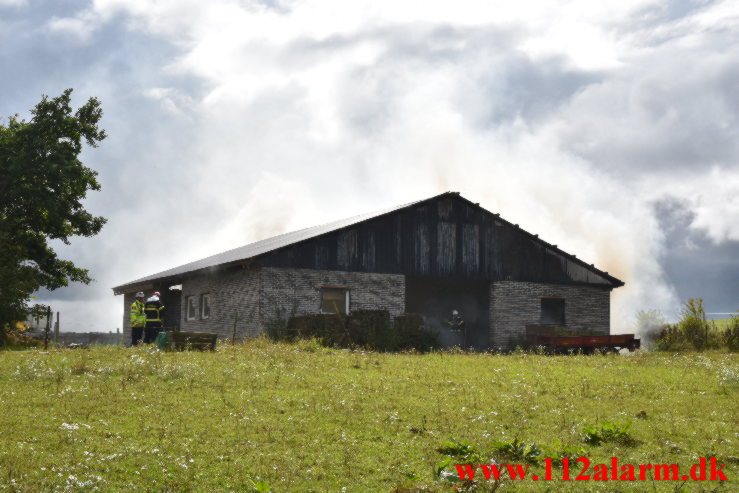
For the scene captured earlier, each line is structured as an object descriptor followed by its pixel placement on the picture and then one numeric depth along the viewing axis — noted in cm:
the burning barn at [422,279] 3016
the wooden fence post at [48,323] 2512
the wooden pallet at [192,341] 2211
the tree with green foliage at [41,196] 3391
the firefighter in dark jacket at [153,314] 2673
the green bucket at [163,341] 2241
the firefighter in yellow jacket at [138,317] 2598
